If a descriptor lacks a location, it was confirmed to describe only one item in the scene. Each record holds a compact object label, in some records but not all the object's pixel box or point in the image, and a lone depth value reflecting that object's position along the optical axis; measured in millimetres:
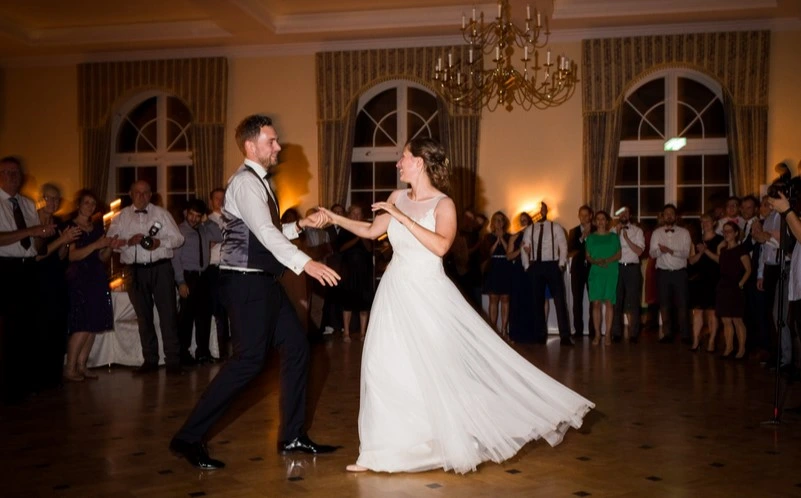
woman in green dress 10125
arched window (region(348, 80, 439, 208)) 12391
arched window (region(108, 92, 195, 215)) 13000
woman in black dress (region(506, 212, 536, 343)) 10422
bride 4078
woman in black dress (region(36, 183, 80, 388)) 6570
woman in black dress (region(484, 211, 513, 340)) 10656
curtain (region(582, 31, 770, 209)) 11055
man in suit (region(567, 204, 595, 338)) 10719
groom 4215
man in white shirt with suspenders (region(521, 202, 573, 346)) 10281
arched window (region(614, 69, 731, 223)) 11555
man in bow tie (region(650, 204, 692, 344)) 9906
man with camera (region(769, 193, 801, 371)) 4988
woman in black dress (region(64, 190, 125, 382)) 7113
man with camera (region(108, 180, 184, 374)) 7488
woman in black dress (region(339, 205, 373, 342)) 10570
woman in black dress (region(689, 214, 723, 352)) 9352
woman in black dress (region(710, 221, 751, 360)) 8500
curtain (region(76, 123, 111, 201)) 12953
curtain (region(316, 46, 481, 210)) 11953
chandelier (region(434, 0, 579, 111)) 7094
